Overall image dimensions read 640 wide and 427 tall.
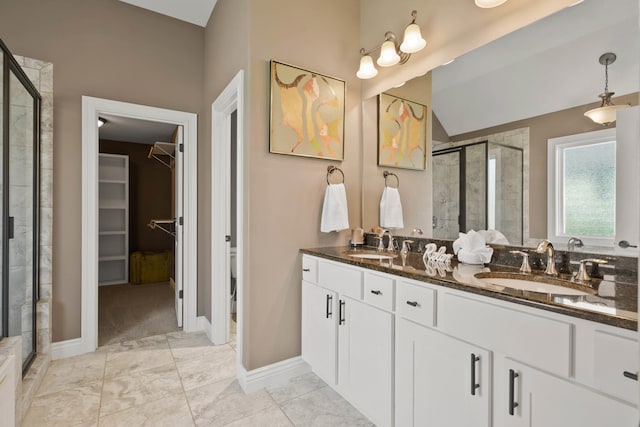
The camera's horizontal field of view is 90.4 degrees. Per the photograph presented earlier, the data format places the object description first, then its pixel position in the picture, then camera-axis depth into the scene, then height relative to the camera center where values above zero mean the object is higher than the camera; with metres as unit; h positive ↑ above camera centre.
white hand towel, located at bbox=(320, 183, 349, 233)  2.15 +0.02
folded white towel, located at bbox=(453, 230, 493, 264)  1.59 -0.18
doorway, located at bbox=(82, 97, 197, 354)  2.54 +0.05
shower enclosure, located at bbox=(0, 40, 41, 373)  1.77 +0.06
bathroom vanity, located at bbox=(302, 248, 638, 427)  0.84 -0.47
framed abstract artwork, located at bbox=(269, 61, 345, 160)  2.06 +0.68
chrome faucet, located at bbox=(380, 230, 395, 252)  2.21 -0.22
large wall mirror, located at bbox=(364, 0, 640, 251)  1.29 +0.51
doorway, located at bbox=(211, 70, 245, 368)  2.66 -0.09
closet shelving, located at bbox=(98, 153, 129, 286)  4.86 -0.10
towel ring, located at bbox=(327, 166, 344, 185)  2.30 +0.32
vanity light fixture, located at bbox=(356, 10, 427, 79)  1.85 +1.02
